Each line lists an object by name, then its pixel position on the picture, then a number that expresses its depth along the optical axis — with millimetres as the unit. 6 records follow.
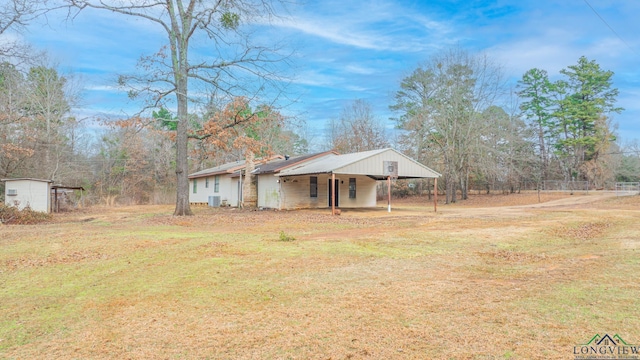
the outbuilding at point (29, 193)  18453
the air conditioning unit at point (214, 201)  26766
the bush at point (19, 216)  14859
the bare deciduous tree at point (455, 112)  30000
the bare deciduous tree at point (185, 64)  17141
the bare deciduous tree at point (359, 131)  39688
